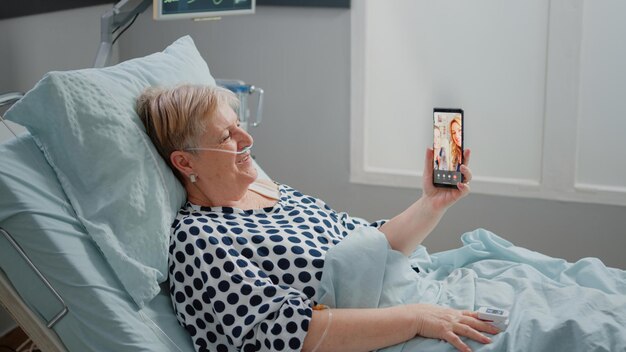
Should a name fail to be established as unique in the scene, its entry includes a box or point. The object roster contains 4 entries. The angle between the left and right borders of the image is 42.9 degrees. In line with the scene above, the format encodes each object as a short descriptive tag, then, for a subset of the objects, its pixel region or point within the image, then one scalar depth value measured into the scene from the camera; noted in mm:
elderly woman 1550
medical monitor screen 2436
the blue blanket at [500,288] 1523
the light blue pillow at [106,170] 1587
